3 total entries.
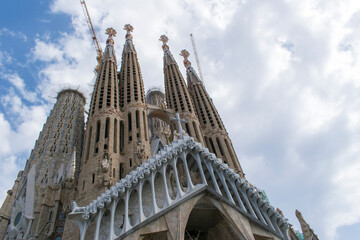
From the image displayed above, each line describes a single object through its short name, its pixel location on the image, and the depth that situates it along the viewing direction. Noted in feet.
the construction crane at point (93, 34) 179.75
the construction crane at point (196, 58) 205.77
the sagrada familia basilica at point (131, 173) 47.75
